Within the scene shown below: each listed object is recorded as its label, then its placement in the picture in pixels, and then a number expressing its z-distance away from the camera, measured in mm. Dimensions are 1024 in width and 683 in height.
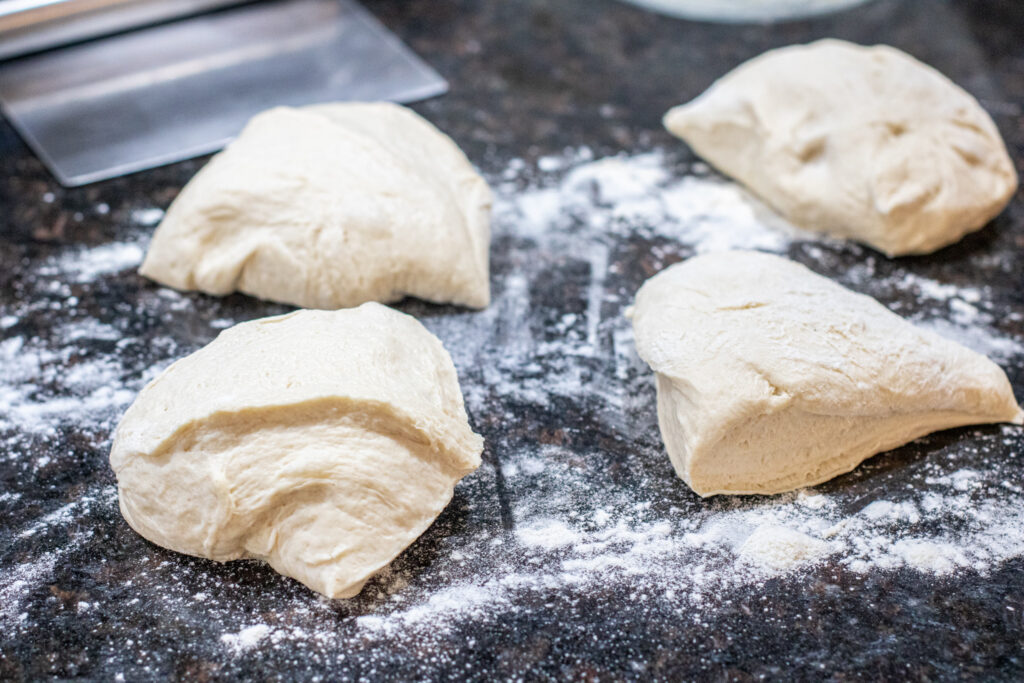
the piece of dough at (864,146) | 789
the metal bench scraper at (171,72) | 840
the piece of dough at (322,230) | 757
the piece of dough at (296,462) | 683
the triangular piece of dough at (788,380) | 707
